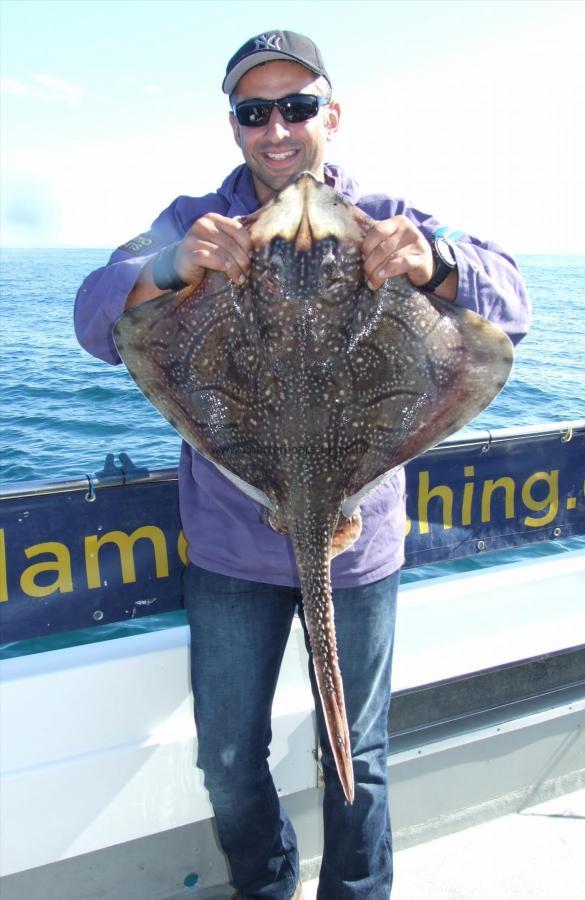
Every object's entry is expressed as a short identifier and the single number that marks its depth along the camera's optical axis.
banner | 2.97
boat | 2.76
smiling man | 2.26
